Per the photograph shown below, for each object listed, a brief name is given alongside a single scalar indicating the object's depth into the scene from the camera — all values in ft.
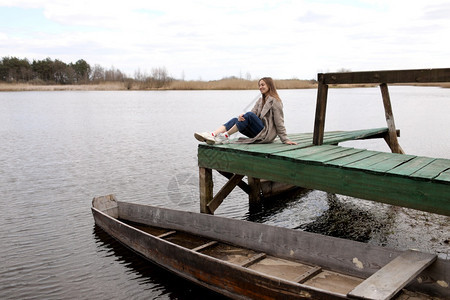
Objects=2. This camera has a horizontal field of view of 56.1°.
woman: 22.48
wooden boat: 13.23
